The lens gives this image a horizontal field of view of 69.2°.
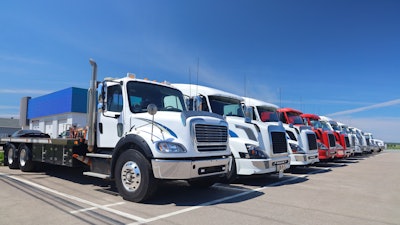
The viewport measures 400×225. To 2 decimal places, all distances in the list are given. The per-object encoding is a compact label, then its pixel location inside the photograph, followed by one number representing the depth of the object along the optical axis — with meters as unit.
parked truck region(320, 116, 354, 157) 16.66
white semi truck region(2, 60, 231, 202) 5.41
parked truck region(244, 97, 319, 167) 10.49
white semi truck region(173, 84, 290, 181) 7.64
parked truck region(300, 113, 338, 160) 13.37
